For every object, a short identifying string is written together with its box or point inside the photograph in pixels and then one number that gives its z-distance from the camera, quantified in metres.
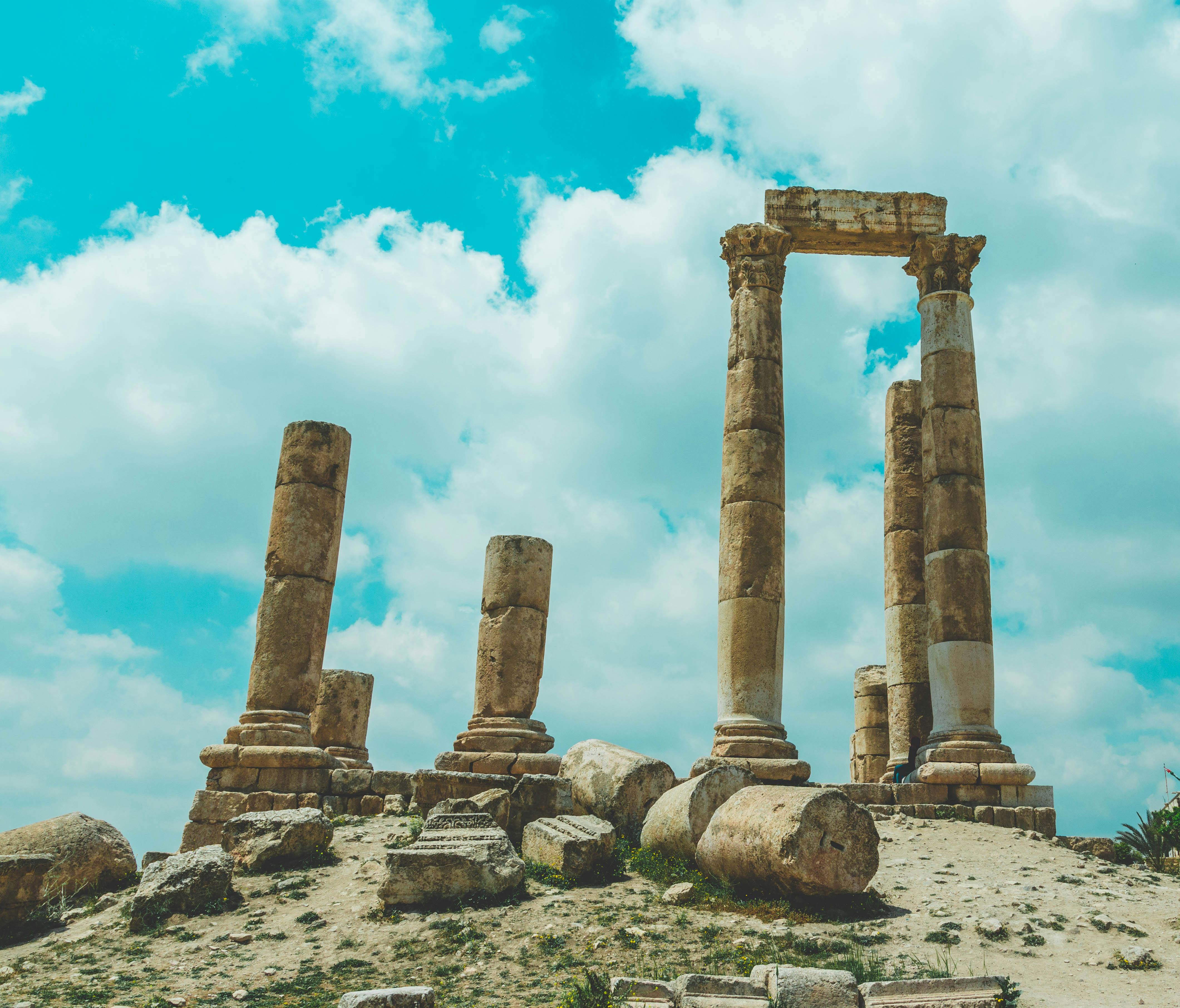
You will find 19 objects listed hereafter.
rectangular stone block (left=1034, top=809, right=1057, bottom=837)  14.77
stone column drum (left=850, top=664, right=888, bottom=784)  21.61
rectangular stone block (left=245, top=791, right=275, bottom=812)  13.81
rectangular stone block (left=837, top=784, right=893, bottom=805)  14.82
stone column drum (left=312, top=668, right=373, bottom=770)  18.92
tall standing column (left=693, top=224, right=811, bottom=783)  15.35
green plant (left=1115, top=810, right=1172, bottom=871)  20.06
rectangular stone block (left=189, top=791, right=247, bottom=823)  13.82
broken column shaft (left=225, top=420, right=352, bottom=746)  14.66
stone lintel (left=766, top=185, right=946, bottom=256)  18.19
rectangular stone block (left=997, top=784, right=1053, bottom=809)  15.07
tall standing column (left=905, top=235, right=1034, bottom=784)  15.63
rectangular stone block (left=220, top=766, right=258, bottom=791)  14.07
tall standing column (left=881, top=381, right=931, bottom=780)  18.11
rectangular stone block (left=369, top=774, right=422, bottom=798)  14.93
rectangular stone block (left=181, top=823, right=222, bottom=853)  13.83
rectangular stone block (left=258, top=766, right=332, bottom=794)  14.08
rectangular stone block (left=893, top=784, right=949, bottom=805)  15.10
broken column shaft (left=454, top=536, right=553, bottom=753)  14.93
